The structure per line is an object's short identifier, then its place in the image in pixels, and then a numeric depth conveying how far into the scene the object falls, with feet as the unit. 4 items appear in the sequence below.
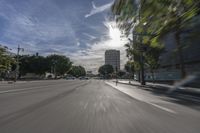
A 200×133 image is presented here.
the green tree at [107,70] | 252.80
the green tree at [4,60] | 82.98
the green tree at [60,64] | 182.63
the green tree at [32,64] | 138.79
